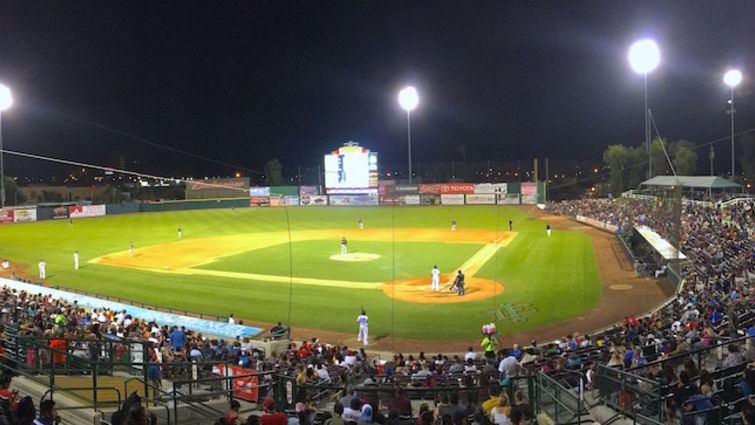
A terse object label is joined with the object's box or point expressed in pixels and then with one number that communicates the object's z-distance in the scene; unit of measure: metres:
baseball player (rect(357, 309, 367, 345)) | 19.80
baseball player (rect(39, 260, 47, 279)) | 33.66
